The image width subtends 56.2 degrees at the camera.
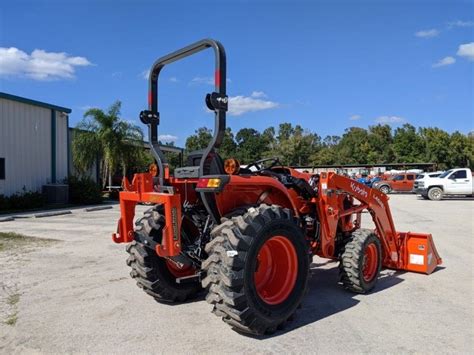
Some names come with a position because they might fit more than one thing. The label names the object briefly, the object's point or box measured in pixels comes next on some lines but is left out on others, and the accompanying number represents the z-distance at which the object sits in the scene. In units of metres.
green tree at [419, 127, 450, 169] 65.25
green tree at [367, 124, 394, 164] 73.06
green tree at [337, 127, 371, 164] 74.50
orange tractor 4.37
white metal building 19.58
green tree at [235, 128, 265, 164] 60.50
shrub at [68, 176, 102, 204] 22.86
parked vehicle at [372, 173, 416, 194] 36.53
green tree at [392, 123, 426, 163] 68.12
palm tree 26.00
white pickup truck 26.88
